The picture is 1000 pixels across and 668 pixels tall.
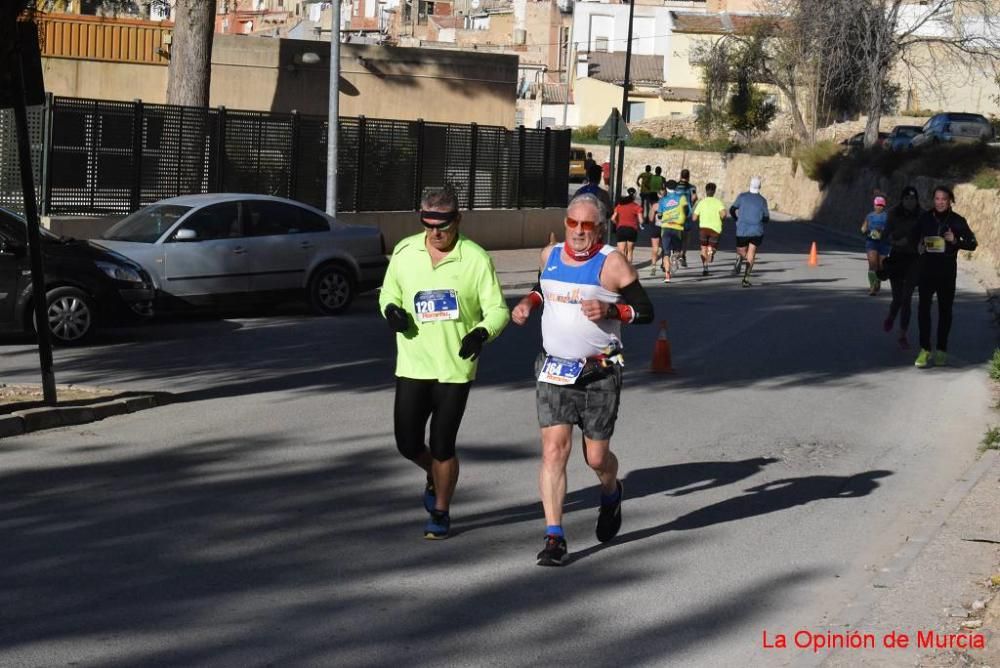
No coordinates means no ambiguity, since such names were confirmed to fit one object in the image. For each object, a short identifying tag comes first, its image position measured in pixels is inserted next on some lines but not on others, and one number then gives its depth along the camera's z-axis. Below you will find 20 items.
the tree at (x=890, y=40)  56.66
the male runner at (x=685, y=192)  26.93
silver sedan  17.70
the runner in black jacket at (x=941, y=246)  14.95
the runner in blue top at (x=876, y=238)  22.83
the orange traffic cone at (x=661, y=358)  14.68
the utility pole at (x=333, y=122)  23.88
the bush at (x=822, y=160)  54.88
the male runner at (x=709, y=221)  26.31
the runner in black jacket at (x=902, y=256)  16.86
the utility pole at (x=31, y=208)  10.82
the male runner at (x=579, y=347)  7.31
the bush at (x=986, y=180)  39.09
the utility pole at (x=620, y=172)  32.39
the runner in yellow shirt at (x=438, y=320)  7.54
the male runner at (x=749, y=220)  25.11
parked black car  15.24
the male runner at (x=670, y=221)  25.97
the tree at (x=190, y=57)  26.45
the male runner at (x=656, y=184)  38.18
